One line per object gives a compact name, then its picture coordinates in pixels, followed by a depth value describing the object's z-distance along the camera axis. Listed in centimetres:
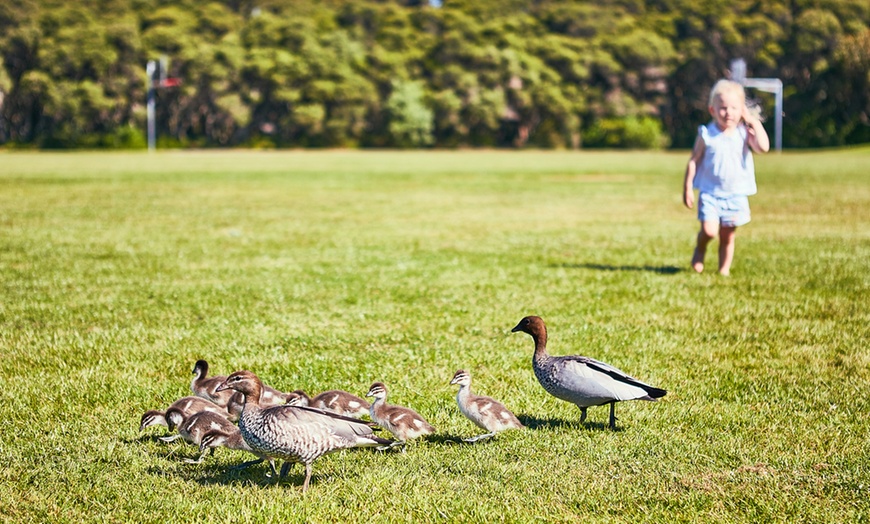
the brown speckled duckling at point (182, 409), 568
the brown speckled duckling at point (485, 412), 561
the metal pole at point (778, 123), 7293
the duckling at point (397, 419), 555
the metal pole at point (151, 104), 8300
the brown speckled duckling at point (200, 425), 544
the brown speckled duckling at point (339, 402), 586
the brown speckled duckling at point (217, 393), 600
